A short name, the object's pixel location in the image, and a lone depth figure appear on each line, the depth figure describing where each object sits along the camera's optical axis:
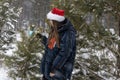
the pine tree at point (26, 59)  7.66
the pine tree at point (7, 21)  9.39
